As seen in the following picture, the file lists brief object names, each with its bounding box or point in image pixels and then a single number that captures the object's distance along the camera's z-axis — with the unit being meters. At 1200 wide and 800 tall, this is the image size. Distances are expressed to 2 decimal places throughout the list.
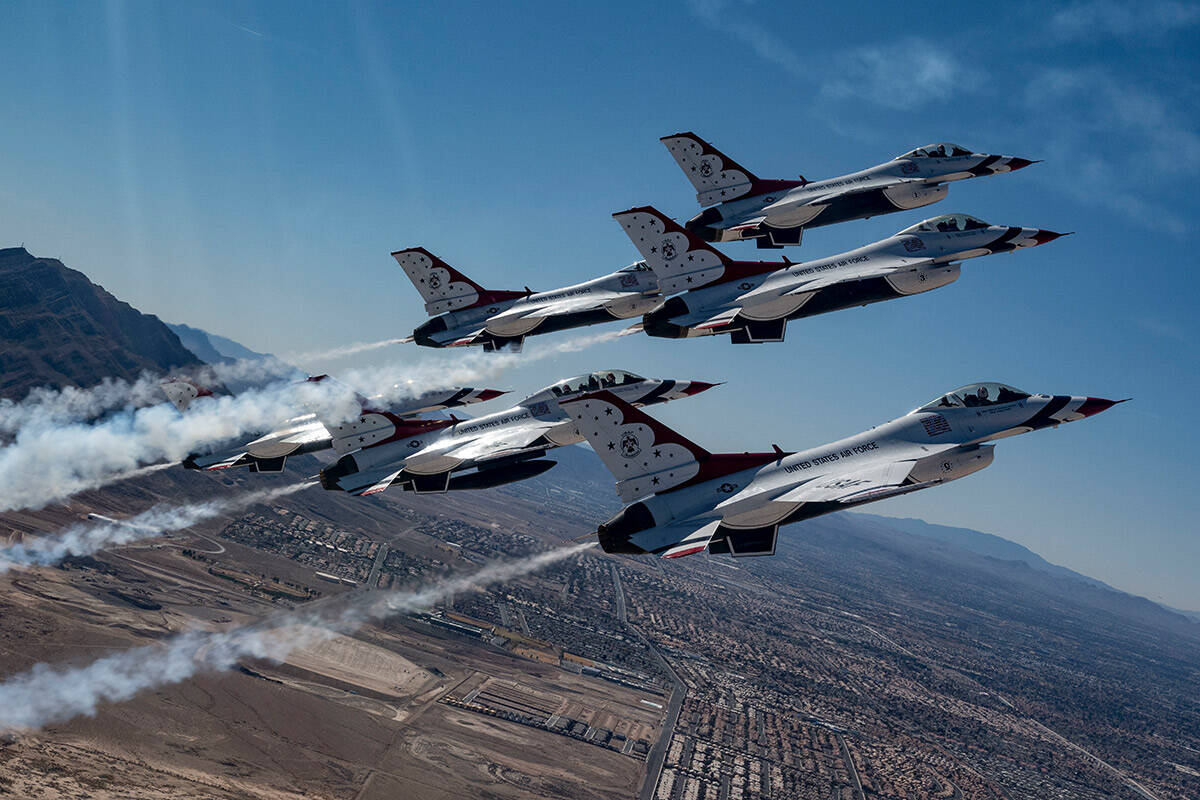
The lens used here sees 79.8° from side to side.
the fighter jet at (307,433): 36.66
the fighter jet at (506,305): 38.41
